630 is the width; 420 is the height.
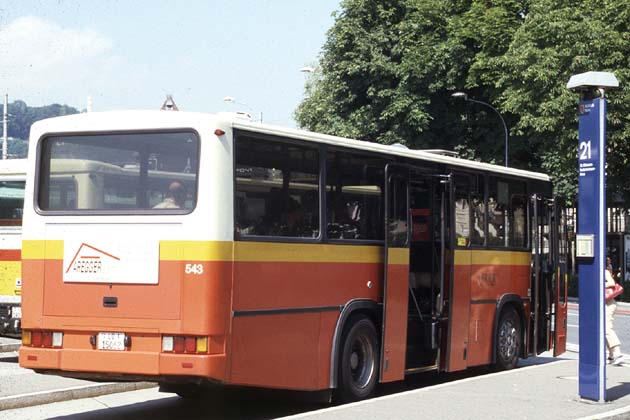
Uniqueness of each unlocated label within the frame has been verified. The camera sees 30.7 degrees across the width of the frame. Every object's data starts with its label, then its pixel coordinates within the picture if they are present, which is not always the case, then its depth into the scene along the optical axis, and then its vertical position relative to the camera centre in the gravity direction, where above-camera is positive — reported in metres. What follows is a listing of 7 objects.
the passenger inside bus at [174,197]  10.72 +0.68
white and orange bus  10.55 +0.16
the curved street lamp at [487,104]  44.91 +6.89
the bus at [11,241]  18.36 +0.41
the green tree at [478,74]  38.59 +7.73
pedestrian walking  17.42 -0.90
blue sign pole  11.74 +0.36
